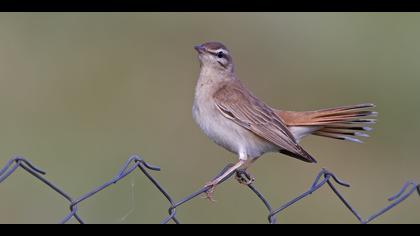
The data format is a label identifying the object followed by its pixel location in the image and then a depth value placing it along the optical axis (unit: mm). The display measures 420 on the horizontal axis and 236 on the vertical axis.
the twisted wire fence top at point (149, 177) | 7297
